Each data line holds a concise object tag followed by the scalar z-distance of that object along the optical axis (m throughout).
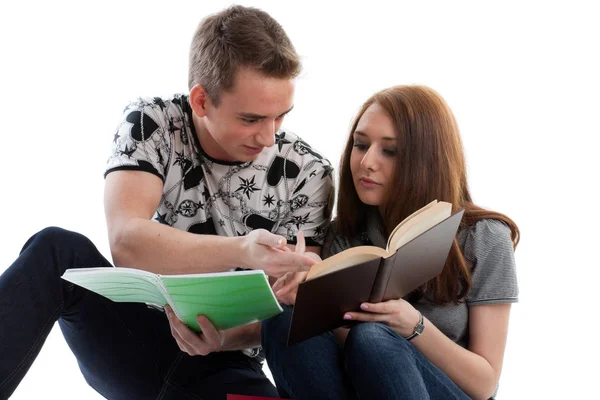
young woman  2.12
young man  2.14
